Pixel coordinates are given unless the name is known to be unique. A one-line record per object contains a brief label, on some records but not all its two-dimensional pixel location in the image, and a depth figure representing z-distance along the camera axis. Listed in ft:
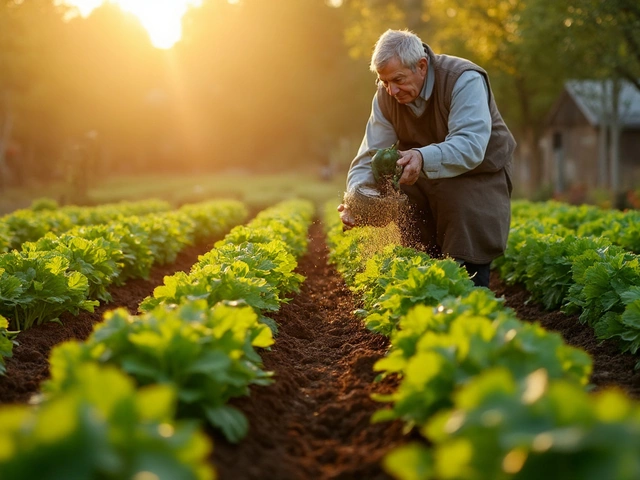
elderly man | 19.02
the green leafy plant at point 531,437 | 6.72
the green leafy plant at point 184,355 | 10.61
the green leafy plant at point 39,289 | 19.70
